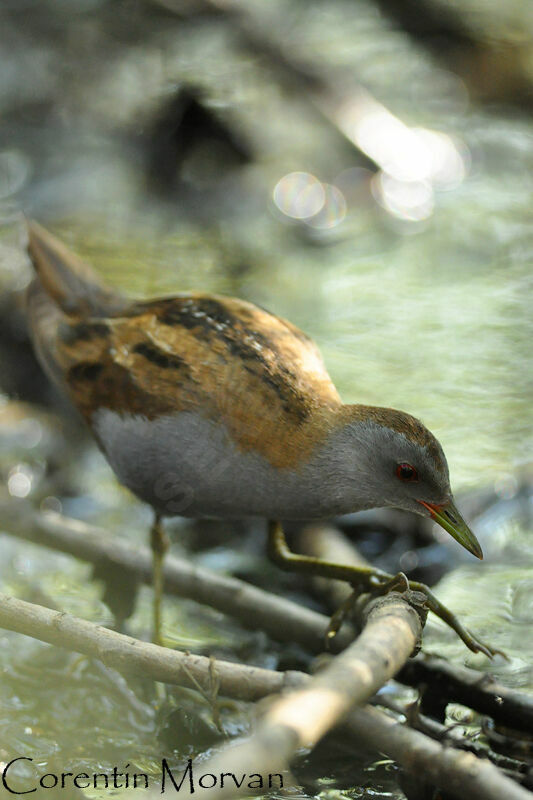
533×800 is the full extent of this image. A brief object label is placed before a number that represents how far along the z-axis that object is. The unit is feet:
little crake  24.31
